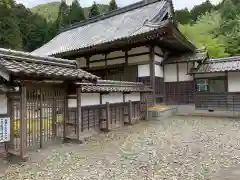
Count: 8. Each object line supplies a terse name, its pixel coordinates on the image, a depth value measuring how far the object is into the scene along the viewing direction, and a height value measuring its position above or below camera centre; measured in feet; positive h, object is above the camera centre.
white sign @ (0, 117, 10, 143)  14.65 -2.84
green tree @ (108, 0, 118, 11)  99.46 +49.32
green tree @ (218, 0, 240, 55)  55.77 +22.41
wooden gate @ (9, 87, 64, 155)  15.29 -2.15
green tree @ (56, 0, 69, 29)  107.51 +50.27
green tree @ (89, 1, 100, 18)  100.26 +47.11
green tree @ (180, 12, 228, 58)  53.09 +20.64
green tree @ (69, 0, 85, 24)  107.62 +48.87
